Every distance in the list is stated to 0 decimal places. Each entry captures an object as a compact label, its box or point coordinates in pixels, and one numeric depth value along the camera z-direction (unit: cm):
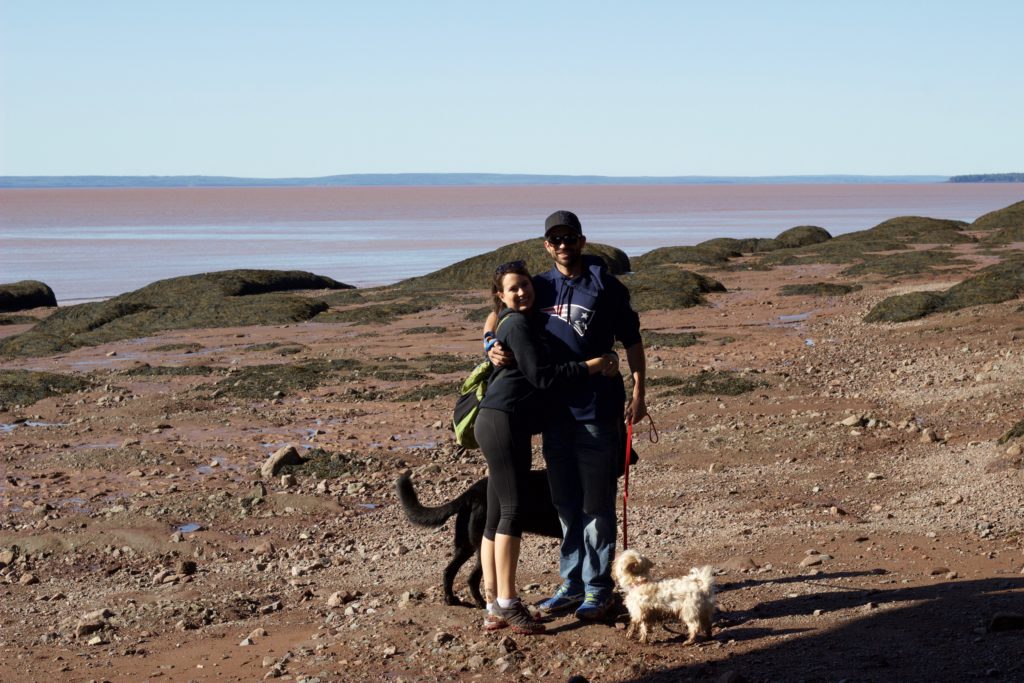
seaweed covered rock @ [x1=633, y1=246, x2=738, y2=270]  3697
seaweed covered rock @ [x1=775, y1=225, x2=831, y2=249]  4638
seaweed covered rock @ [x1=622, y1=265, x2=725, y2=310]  2586
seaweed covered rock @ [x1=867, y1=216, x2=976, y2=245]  4203
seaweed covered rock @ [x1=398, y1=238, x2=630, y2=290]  3228
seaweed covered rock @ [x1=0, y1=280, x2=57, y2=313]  3269
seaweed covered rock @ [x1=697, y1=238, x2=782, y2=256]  4286
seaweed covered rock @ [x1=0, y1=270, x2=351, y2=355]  2470
